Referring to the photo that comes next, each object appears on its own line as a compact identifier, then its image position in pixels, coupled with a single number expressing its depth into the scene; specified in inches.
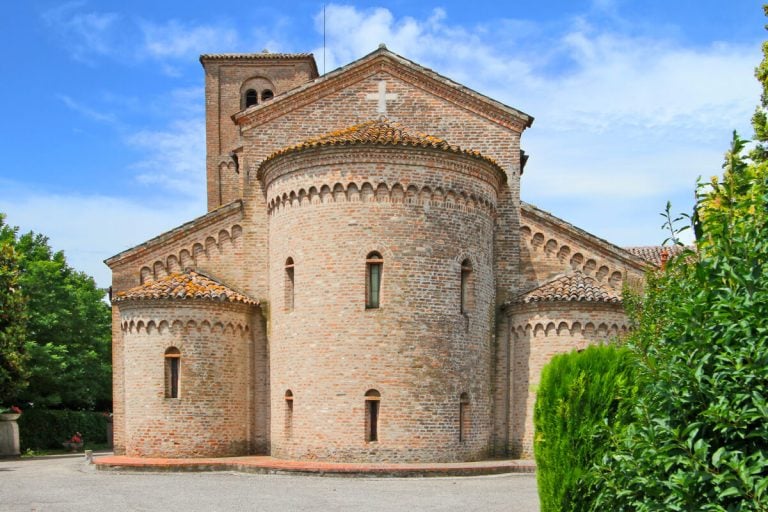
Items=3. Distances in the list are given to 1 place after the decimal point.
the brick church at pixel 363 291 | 796.0
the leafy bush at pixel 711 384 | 234.4
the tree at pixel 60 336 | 1440.7
